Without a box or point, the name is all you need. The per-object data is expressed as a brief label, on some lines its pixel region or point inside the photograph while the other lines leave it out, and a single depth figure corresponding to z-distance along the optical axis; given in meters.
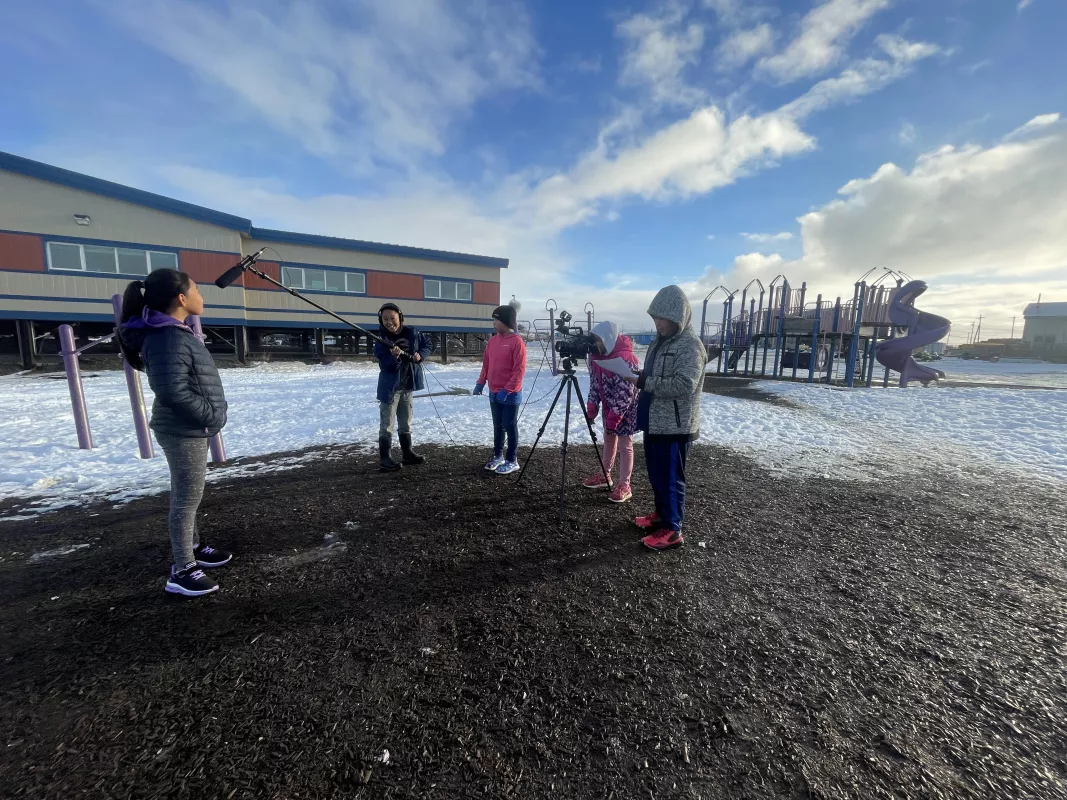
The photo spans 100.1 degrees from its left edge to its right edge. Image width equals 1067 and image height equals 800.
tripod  4.53
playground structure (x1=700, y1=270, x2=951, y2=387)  15.37
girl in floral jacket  4.30
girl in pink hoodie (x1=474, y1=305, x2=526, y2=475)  5.20
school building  14.91
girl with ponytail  2.58
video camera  4.52
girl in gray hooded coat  3.33
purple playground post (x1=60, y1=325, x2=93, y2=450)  5.95
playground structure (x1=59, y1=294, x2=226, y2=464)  5.73
